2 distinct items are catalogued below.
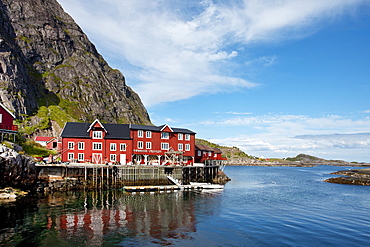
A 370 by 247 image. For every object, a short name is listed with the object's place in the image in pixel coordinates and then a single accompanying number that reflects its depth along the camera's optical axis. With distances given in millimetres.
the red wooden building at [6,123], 59700
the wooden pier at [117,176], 54969
